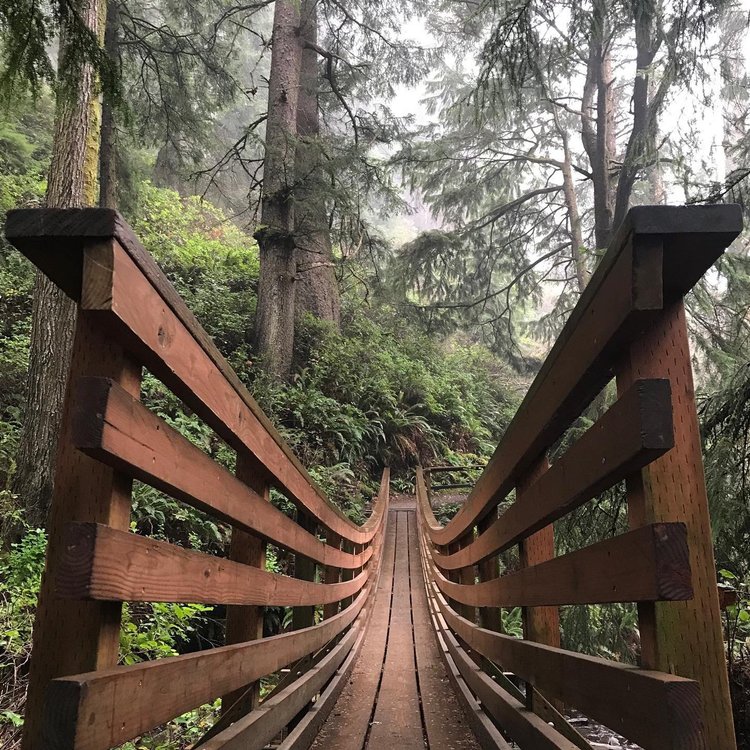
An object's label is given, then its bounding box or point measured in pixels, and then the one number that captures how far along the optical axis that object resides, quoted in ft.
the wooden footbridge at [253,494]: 3.54
